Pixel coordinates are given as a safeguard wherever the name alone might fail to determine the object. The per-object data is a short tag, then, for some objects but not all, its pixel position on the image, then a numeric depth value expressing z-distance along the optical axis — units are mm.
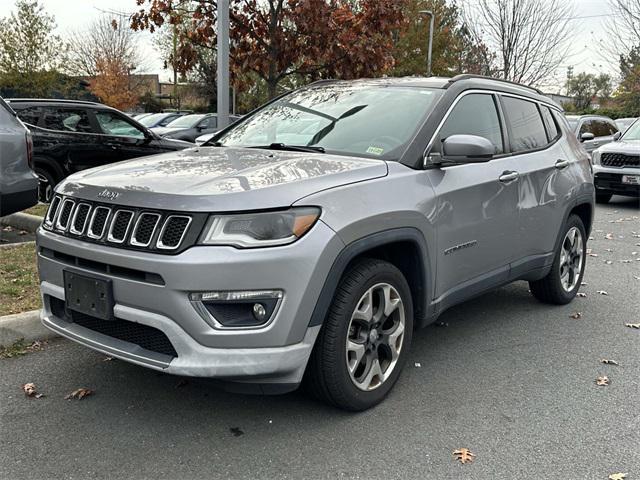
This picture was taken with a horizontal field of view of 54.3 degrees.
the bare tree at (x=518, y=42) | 23047
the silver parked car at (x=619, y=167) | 11586
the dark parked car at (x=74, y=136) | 8961
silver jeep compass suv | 2768
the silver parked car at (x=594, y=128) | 14392
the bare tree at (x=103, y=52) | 41594
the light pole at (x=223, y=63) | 6555
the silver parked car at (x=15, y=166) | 5758
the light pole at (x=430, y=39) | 27330
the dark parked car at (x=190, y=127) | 17814
